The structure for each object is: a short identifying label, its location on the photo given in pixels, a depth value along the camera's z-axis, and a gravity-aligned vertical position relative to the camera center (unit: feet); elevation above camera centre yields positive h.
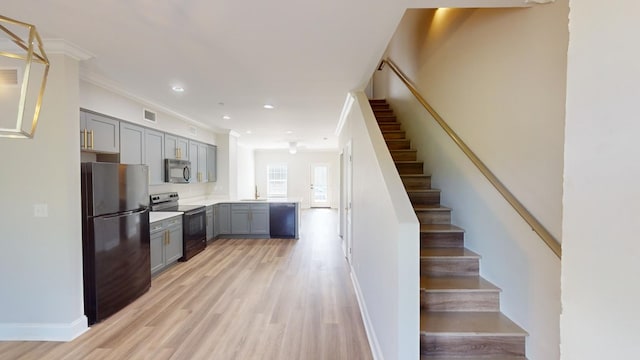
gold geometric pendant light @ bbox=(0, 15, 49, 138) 8.40 +2.65
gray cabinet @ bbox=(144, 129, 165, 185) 14.25 +1.03
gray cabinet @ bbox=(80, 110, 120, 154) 10.23 +1.60
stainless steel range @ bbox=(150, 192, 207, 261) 15.55 -2.65
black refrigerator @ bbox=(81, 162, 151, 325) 8.95 -2.09
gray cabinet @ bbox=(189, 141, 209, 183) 18.85 +0.97
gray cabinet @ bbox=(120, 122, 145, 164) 12.41 +1.42
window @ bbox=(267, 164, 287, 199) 39.14 -0.73
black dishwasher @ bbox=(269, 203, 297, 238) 20.94 -3.25
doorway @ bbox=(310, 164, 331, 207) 39.14 -1.42
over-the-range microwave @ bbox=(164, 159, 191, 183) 15.75 +0.23
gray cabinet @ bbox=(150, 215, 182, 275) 12.91 -3.28
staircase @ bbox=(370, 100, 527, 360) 6.28 -3.25
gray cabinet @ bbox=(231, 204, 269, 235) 21.02 -3.18
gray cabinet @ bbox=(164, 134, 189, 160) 16.05 +1.62
